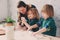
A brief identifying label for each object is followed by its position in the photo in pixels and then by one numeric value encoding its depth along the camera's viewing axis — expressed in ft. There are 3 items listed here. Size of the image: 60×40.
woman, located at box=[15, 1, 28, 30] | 8.51
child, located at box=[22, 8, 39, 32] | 7.93
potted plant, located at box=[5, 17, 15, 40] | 5.50
